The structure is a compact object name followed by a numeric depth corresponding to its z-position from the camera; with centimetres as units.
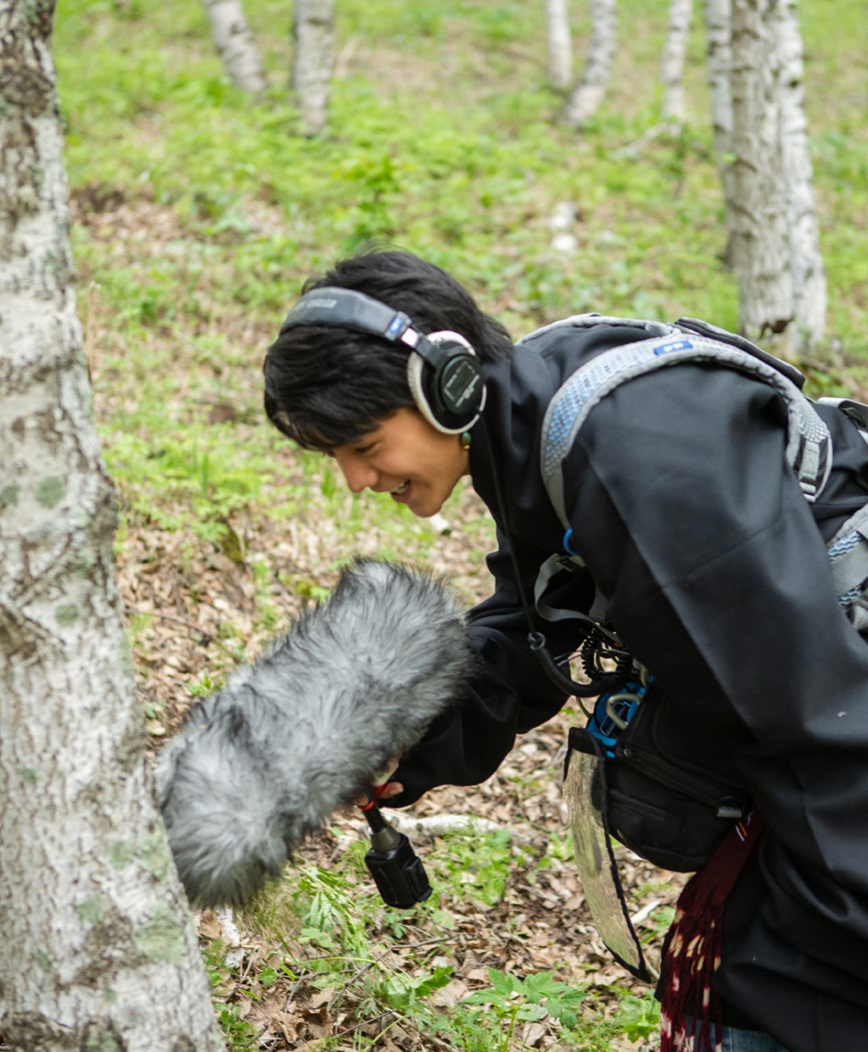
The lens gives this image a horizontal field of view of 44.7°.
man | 184
